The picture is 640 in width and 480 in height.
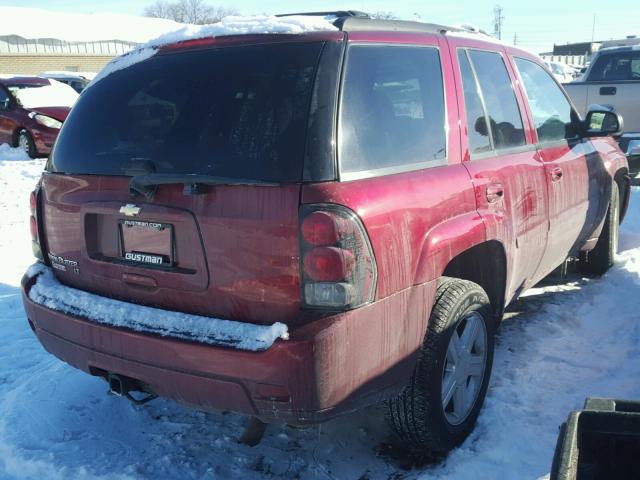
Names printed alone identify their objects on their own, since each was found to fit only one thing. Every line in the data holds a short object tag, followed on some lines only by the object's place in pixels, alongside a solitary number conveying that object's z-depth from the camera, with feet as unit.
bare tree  263.29
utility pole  221.58
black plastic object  5.96
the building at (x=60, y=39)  131.13
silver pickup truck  28.71
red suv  7.61
